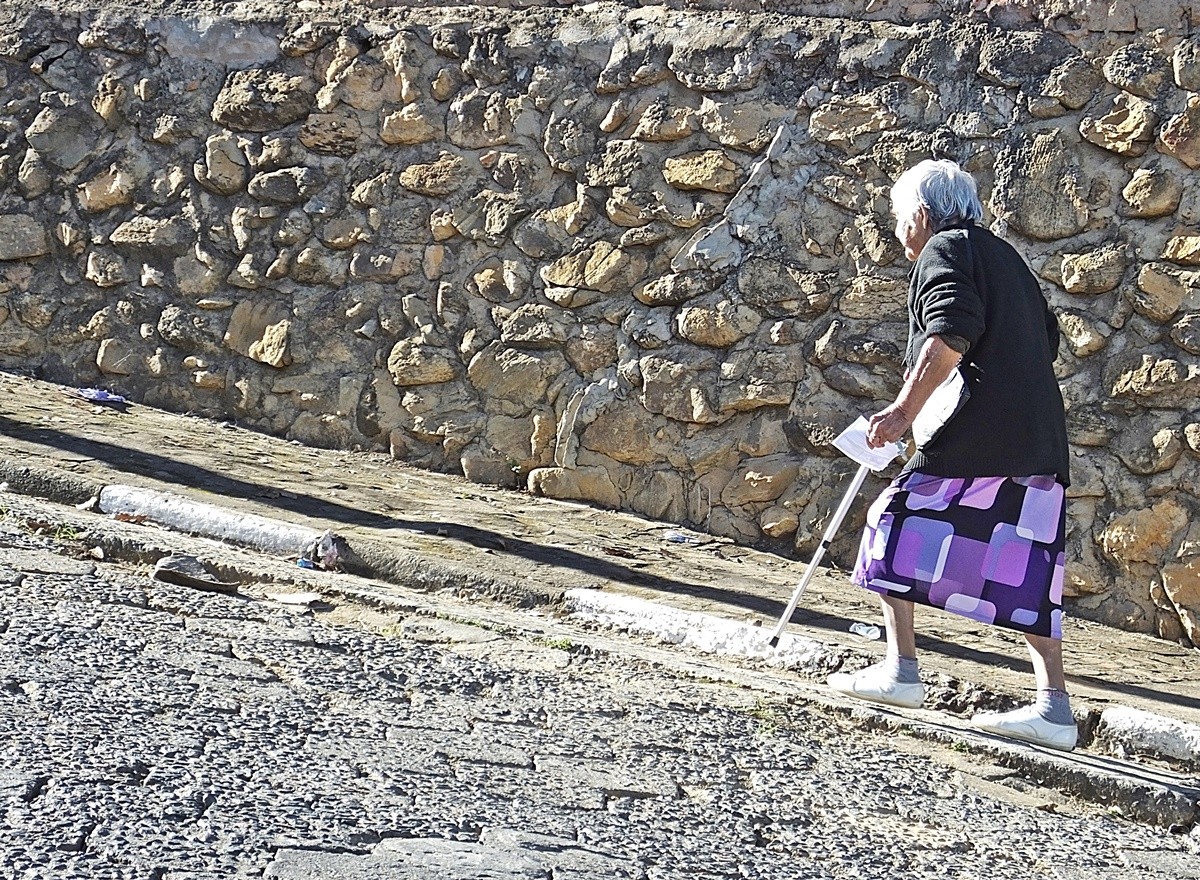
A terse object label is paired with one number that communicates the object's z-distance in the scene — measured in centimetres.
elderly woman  719
